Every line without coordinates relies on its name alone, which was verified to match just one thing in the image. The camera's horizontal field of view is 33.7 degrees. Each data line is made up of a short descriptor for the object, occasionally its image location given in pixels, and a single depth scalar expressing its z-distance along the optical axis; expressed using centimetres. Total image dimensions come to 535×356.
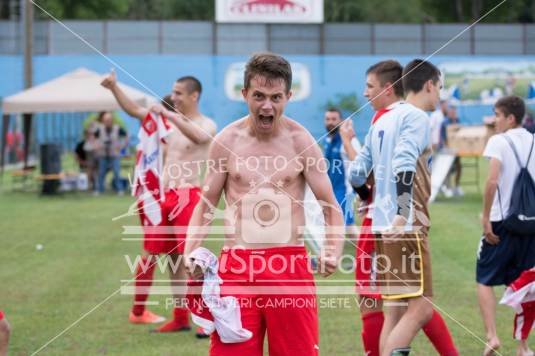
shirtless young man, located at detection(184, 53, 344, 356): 437
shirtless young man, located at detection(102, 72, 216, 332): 760
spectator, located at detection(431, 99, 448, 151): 1994
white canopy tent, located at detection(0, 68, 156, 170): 2112
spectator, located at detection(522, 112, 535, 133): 1017
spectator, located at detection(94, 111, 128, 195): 2203
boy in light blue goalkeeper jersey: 536
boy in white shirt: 658
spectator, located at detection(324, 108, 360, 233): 672
